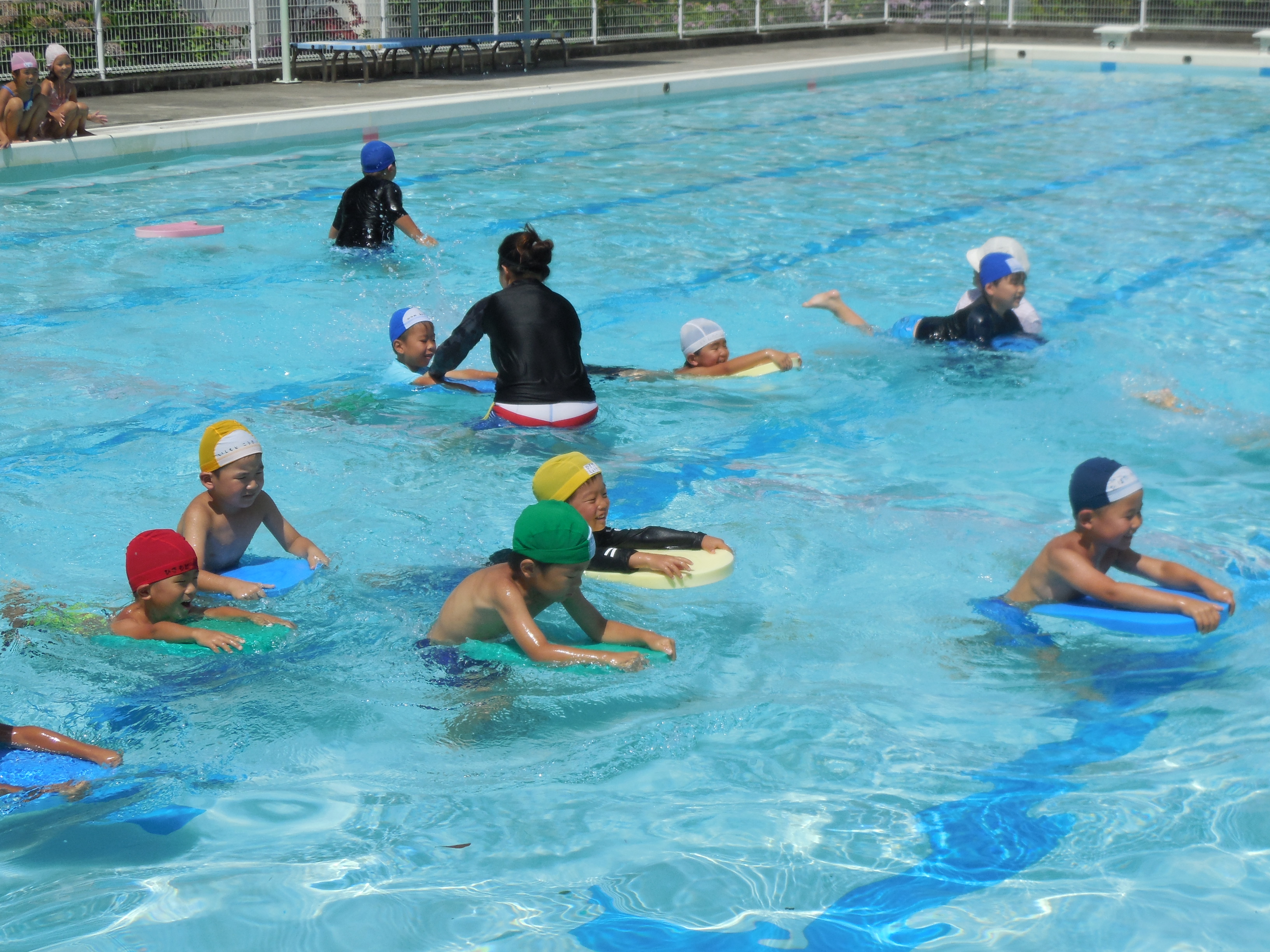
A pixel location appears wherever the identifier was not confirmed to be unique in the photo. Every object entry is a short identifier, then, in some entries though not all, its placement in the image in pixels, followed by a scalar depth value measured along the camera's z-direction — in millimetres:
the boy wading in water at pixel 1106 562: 4664
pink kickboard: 11359
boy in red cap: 4668
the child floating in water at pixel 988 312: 7848
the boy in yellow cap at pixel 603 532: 4859
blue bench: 19500
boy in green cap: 4266
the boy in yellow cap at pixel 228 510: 5164
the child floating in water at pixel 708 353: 8008
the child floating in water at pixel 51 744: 3914
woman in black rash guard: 6883
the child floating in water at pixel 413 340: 7730
